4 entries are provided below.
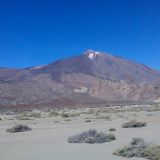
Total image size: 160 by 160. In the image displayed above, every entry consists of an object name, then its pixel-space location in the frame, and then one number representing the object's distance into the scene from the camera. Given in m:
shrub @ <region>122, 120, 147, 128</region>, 13.32
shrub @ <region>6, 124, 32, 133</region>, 12.66
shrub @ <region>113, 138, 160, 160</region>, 6.28
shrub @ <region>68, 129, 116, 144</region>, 8.76
